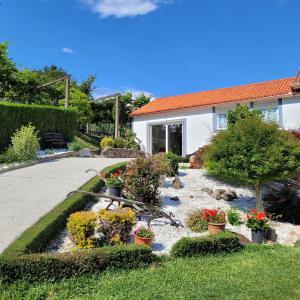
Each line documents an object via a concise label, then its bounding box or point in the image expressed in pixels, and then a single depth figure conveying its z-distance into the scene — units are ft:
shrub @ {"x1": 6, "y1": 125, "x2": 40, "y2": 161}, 42.09
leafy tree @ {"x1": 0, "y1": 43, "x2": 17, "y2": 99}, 68.37
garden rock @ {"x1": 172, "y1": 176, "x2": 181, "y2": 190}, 32.35
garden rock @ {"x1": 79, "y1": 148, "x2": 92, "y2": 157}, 55.81
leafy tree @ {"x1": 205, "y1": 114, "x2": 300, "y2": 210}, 26.50
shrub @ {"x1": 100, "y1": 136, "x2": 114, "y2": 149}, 62.64
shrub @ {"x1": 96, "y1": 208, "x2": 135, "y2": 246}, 18.10
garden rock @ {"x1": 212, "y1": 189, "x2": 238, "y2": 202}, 30.76
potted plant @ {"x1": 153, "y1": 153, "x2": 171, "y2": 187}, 32.23
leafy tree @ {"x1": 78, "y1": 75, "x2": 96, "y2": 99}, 99.86
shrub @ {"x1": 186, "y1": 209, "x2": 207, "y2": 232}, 22.75
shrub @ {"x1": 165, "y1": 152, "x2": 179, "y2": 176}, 36.66
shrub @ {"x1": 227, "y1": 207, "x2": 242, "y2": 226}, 24.66
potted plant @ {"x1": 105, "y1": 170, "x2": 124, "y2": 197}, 25.85
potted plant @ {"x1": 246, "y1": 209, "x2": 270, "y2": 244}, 21.34
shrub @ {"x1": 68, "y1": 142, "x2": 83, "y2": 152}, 56.70
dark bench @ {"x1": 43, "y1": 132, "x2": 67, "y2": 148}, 56.08
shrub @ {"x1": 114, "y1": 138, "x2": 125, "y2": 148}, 64.13
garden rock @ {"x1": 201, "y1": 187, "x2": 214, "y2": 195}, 31.92
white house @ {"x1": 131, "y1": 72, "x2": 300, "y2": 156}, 53.21
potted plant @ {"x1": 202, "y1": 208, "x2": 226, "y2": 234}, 21.42
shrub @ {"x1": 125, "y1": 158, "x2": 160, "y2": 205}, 25.90
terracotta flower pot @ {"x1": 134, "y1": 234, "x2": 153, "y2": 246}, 18.21
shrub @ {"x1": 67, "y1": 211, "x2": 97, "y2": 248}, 17.44
